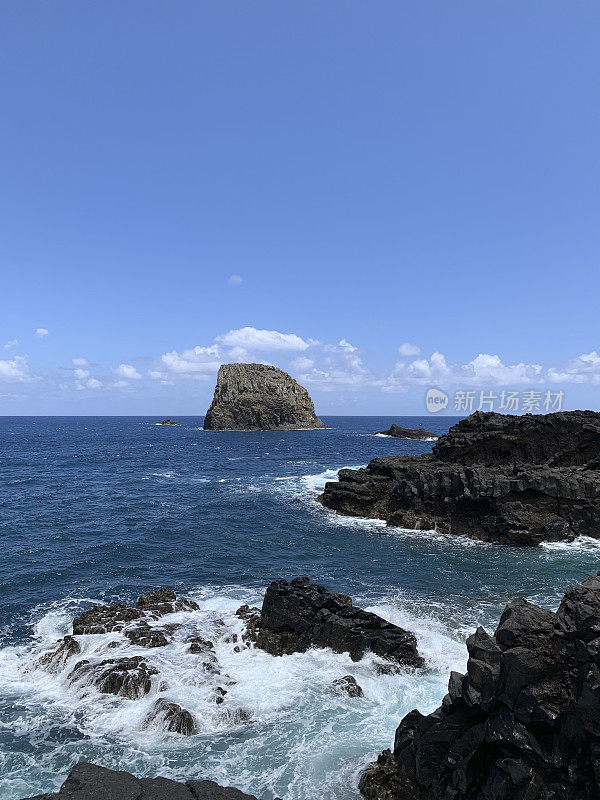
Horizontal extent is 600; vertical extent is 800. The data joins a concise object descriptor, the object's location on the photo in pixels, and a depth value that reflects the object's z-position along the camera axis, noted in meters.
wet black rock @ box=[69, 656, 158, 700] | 17.73
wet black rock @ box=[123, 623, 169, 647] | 20.89
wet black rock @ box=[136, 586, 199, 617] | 24.62
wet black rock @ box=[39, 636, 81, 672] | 19.55
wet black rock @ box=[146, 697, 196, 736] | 15.74
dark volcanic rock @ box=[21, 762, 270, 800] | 10.43
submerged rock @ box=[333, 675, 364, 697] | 17.74
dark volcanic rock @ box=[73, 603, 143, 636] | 22.08
